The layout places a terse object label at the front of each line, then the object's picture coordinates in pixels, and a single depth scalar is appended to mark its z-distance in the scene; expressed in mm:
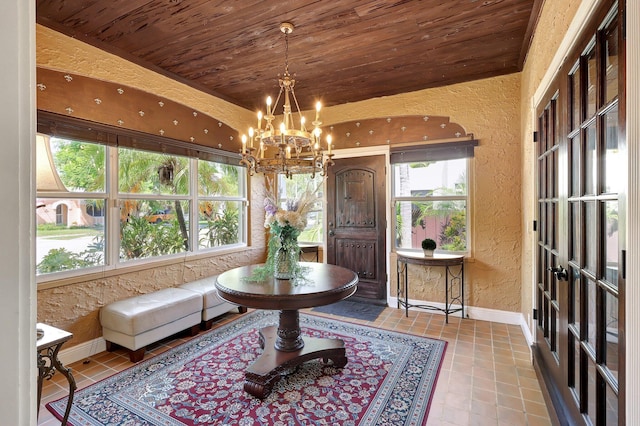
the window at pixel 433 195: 3734
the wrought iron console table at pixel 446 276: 3459
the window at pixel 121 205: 2590
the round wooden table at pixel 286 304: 2059
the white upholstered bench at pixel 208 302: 3229
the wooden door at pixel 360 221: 4156
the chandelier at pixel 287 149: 2369
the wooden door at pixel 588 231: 1113
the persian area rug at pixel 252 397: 1917
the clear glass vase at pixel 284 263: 2477
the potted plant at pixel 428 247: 3607
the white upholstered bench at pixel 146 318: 2598
